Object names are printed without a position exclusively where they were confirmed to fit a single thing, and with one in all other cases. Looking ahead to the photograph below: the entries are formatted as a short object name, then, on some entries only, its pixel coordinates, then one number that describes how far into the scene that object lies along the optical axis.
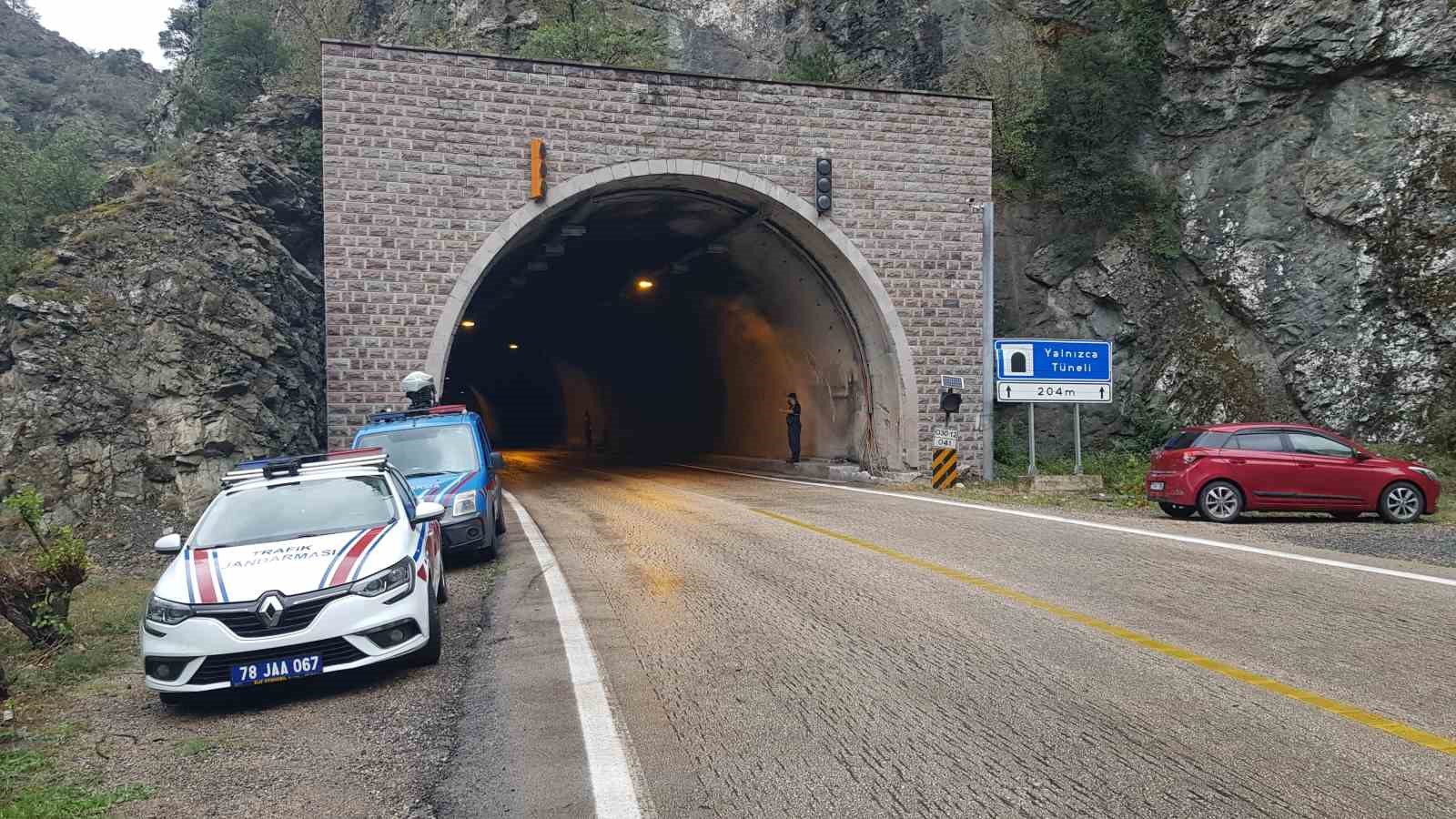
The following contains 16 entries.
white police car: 5.82
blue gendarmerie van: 10.50
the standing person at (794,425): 26.56
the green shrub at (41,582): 7.42
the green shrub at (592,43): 28.17
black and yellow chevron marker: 20.59
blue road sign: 21.12
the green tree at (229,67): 27.14
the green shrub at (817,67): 29.61
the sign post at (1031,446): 20.81
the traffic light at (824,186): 20.88
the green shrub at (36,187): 18.89
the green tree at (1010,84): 26.72
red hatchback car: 13.93
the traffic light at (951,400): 21.50
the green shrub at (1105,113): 25.34
